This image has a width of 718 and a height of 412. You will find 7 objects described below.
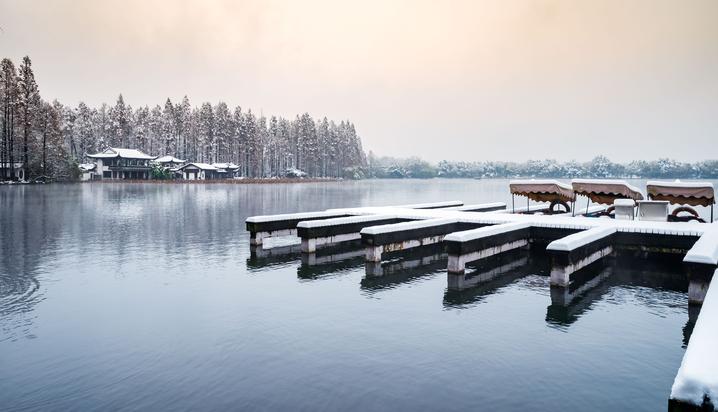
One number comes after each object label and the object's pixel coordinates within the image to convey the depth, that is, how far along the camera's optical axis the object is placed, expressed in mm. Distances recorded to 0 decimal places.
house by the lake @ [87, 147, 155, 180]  106375
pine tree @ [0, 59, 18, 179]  77625
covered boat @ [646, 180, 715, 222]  22016
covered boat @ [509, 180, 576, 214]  24812
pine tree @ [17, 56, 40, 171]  79000
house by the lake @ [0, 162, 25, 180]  78000
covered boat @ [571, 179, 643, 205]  23391
